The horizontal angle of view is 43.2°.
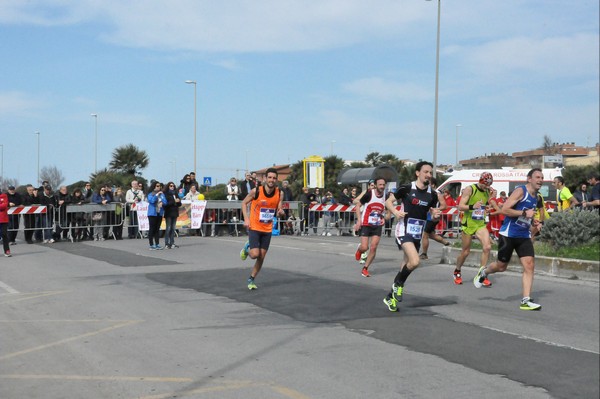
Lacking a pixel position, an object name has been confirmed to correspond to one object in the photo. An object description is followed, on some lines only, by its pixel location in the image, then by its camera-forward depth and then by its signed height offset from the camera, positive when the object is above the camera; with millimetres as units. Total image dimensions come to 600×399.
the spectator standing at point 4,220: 18453 -503
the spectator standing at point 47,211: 24391 -374
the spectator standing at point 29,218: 24219 -587
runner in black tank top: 10258 -76
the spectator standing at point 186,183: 26491 +673
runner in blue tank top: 10438 -247
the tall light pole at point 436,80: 34938 +5810
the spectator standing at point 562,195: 19438 +327
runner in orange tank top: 12102 -222
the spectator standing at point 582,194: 21902 +401
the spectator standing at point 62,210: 24516 -321
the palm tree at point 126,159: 80688 +4486
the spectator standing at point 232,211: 27984 -309
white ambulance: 31912 +1185
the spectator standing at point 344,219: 28967 -569
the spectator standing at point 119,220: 25781 -649
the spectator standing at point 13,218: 23938 -587
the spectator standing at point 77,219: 24950 -616
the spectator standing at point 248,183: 26094 +688
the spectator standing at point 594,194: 20280 +382
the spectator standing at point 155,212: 21219 -292
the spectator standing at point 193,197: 27188 +188
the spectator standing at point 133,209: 26312 -267
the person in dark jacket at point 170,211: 21555 -265
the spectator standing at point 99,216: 25391 -513
